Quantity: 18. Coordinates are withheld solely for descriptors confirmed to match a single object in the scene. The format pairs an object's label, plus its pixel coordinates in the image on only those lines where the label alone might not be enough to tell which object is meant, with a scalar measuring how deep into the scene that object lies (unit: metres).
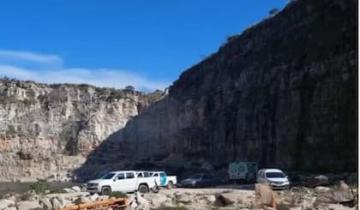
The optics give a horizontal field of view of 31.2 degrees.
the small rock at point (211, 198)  32.67
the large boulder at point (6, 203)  32.96
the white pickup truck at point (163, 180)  43.75
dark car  51.25
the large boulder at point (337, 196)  30.91
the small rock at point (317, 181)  43.05
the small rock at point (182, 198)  33.12
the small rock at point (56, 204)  31.52
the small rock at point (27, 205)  32.34
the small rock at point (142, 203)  30.84
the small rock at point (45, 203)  32.12
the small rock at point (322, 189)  35.24
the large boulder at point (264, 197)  29.91
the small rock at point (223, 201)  32.09
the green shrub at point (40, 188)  41.77
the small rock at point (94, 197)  32.96
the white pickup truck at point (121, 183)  38.94
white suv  41.09
